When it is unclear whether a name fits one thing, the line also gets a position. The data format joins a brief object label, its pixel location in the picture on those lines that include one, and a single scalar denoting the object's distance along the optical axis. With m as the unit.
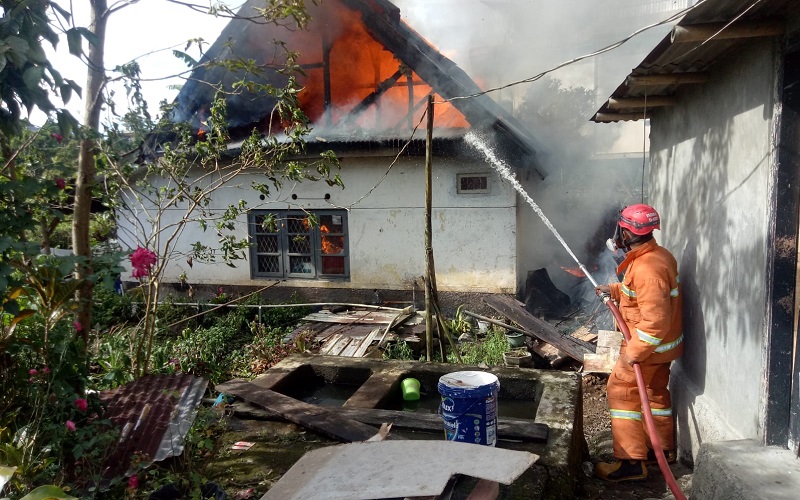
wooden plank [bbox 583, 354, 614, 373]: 6.87
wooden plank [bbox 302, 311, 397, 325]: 9.12
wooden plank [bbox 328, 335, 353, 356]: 7.79
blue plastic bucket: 3.20
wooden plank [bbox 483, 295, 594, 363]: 7.48
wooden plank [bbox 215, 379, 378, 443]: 3.76
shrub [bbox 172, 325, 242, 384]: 6.99
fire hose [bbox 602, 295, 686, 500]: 3.61
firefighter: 4.32
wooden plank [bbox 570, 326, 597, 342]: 8.12
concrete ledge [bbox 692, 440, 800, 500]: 2.95
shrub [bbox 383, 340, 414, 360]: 7.90
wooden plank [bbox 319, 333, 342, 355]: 7.92
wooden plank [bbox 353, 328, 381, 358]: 7.68
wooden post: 6.30
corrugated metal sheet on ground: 3.26
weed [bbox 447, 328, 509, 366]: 7.75
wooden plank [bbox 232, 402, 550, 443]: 3.70
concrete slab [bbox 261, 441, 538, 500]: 1.95
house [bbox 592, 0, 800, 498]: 3.25
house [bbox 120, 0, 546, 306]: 9.51
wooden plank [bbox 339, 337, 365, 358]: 7.71
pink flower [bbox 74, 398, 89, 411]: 3.23
